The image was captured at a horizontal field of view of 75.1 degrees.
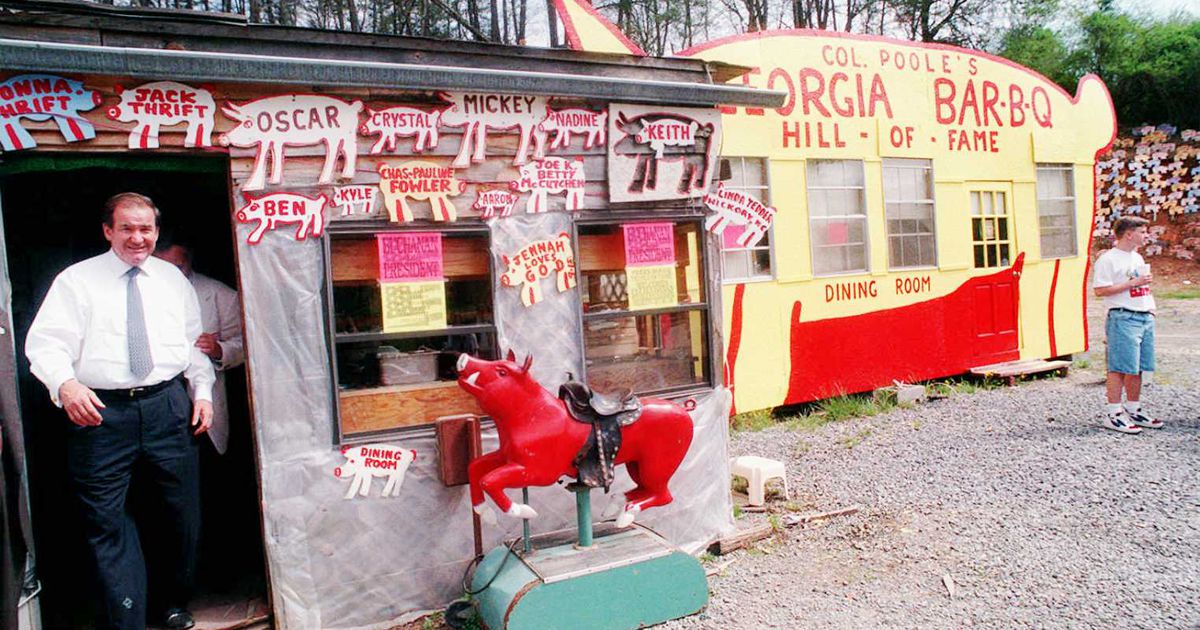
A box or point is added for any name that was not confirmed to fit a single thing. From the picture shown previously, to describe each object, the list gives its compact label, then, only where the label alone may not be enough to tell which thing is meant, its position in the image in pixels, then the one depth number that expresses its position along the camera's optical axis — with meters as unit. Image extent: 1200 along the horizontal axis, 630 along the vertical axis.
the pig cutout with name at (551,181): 4.54
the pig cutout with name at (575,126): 4.59
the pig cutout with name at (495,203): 4.43
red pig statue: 3.91
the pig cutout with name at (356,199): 4.10
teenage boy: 6.97
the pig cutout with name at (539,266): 4.50
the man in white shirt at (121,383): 3.55
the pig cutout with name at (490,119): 4.36
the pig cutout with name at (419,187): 4.20
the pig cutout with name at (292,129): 3.90
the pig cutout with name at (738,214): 5.10
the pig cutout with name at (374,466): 4.12
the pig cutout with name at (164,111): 3.69
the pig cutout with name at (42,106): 3.47
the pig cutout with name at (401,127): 4.17
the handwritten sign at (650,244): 4.89
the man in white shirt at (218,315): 4.44
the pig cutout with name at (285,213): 3.92
